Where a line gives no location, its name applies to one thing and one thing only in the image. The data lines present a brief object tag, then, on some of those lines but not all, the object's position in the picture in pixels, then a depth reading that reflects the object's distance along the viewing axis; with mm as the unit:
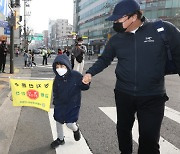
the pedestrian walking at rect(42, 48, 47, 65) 15085
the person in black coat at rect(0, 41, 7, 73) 8809
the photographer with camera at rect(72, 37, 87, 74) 7605
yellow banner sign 2731
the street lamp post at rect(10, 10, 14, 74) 8646
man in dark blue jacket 1660
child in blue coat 2374
